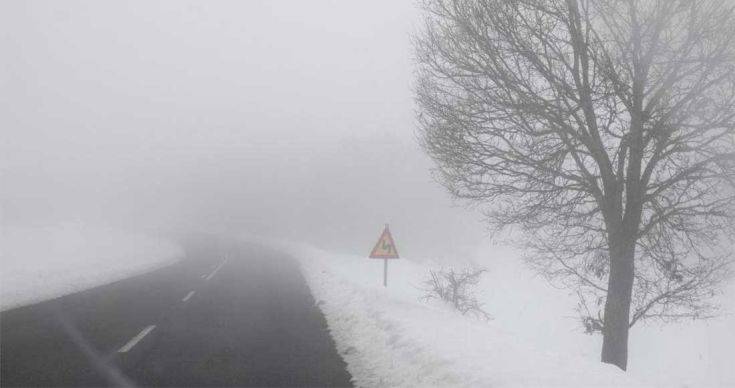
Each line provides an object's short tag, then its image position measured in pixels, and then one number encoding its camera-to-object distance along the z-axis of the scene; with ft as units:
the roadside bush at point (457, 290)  53.93
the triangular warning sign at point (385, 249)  46.19
